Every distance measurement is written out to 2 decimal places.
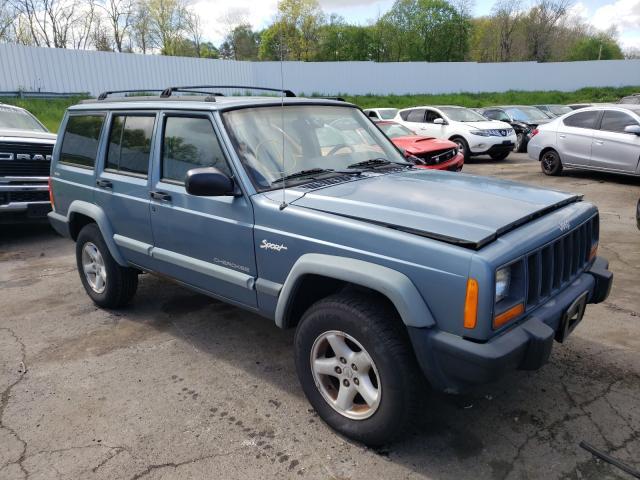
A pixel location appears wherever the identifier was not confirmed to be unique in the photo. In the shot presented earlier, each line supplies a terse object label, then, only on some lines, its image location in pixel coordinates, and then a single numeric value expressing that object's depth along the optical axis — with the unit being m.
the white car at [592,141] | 10.29
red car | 10.15
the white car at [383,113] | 16.28
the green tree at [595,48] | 72.44
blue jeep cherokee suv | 2.44
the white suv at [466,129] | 14.68
